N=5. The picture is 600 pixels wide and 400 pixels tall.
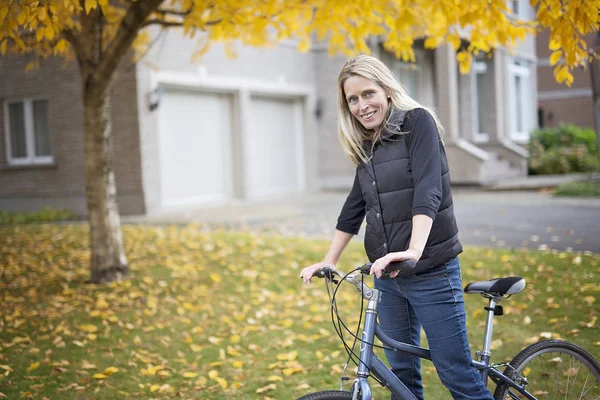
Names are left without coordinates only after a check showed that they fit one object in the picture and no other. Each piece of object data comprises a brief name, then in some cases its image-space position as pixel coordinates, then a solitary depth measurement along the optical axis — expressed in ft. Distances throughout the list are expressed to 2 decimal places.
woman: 9.52
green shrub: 65.31
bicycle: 9.11
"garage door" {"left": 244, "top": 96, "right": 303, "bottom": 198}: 56.18
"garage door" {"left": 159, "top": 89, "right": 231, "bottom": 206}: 48.29
